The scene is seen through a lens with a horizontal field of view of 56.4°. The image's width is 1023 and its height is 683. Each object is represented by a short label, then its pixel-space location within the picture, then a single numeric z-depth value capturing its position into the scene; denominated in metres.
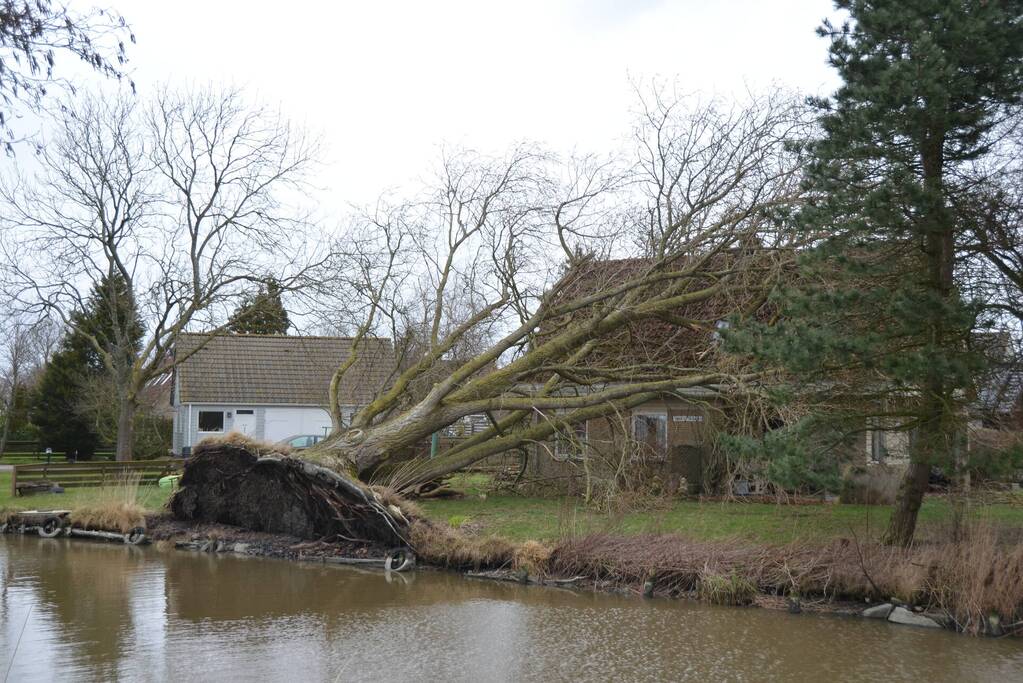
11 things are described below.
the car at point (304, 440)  30.02
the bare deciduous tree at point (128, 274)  24.03
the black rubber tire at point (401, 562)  14.24
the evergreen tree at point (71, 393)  37.62
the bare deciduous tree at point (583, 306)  16.95
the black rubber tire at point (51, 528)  17.75
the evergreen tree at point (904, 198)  10.38
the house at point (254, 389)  36.28
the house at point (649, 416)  17.05
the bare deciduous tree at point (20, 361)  39.00
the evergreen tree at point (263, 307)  24.42
